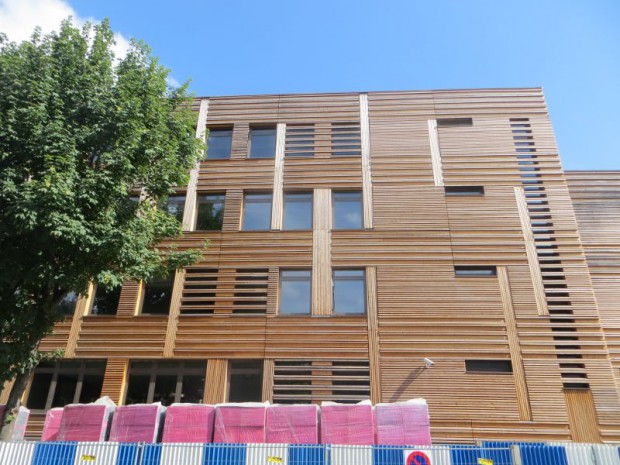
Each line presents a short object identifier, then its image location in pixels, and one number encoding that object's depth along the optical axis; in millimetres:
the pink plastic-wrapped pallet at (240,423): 11828
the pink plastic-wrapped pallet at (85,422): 12141
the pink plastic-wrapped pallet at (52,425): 12873
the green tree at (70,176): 9445
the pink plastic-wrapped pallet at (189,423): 11938
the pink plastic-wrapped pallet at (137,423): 12008
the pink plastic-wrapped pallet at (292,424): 11844
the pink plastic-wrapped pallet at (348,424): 11781
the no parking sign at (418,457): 9435
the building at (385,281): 13945
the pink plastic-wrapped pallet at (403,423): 11719
